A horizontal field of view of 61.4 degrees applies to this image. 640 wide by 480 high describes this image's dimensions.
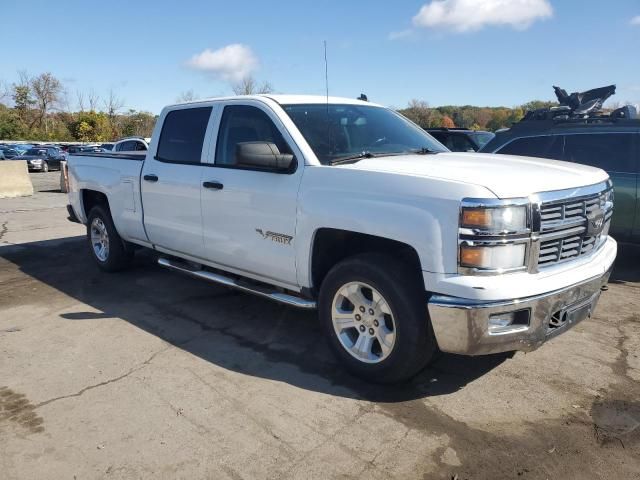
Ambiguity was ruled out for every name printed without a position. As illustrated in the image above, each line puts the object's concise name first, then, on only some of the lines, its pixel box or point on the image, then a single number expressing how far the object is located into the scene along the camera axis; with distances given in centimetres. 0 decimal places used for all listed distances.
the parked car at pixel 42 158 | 3181
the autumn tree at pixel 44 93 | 6347
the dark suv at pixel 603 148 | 615
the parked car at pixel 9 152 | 3206
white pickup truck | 315
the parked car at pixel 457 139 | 1090
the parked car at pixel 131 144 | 1628
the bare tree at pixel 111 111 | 6461
